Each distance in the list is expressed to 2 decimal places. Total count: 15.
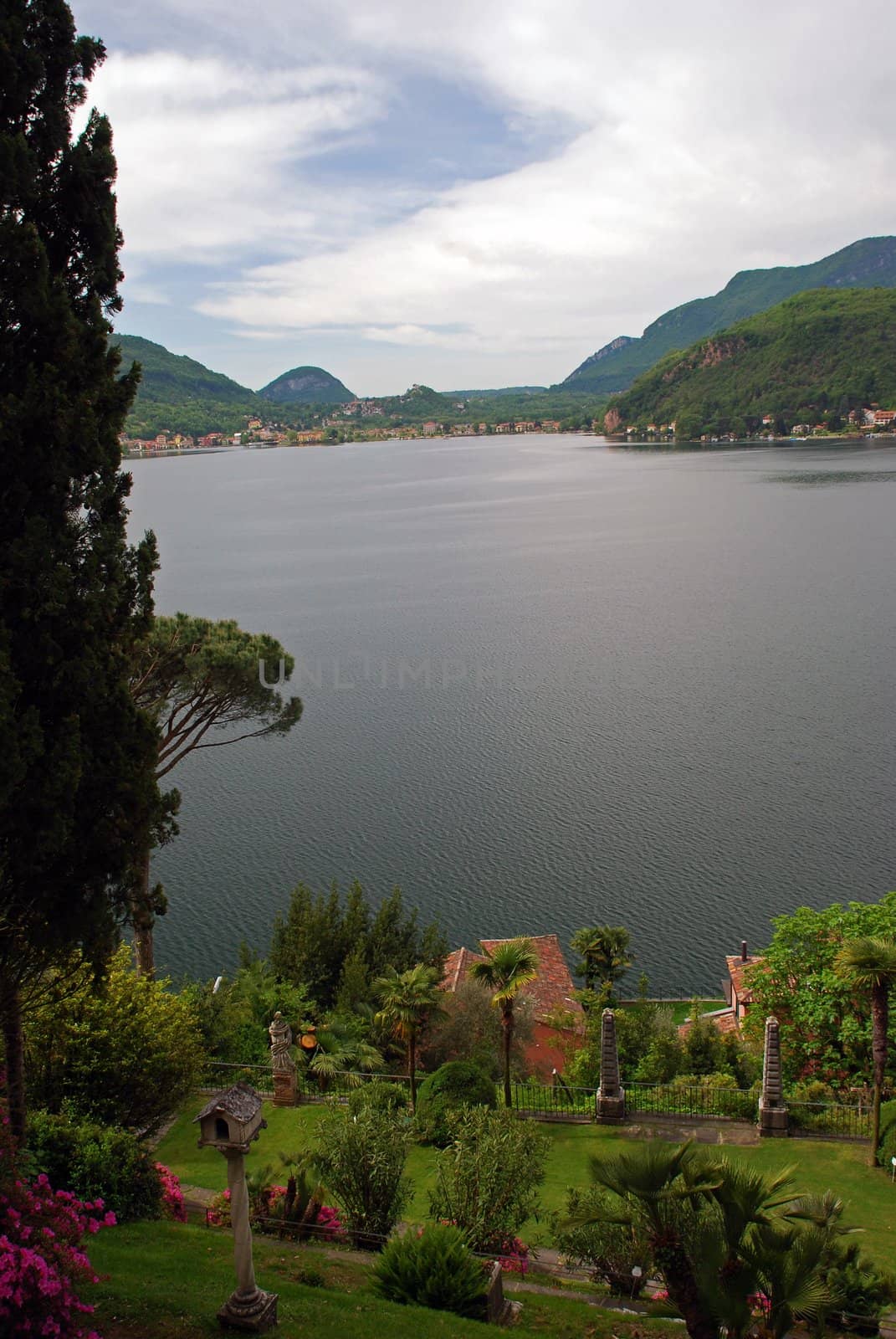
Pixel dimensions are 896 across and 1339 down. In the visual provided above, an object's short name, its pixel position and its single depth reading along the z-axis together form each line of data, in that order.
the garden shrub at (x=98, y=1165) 9.52
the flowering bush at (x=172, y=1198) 10.09
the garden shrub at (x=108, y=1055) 11.45
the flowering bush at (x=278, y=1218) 9.44
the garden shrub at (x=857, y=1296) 8.05
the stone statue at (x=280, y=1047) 13.66
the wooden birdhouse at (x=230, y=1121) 7.51
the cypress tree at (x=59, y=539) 8.20
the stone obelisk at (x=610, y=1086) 13.58
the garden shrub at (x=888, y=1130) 11.94
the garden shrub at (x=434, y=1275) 7.86
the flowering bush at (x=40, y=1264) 5.71
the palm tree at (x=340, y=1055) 14.84
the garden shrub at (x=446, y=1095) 12.38
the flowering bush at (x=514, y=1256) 9.06
